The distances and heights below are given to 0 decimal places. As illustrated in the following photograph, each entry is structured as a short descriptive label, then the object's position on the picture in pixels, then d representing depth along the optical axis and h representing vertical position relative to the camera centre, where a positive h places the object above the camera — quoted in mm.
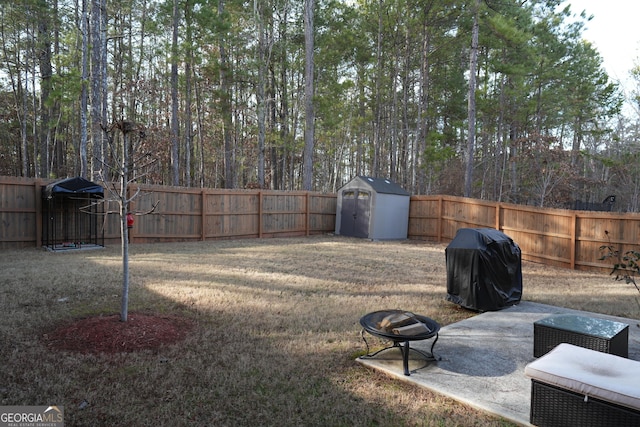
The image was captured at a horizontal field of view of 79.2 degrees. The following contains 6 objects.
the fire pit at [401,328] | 3076 -1090
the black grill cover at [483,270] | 5082 -954
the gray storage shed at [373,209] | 13586 -401
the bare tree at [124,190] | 3633 +26
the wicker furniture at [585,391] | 2102 -1073
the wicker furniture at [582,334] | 3223 -1138
